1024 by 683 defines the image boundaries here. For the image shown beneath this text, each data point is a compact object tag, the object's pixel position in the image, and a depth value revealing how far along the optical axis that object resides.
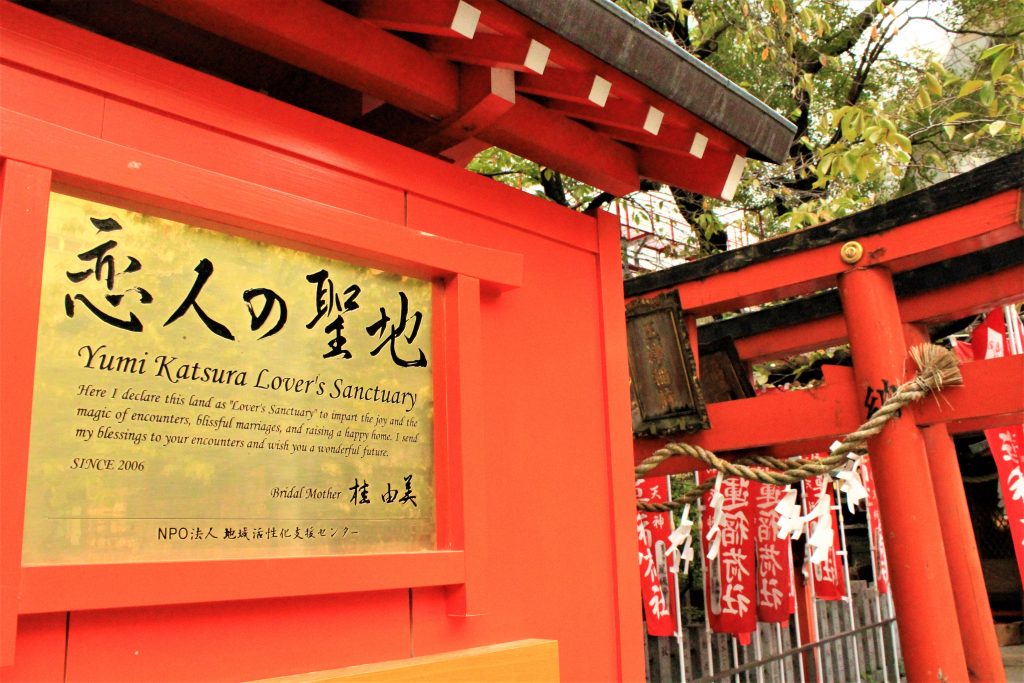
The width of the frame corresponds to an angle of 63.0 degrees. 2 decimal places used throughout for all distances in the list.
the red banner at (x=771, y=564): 7.21
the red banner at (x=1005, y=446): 5.48
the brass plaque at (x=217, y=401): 1.93
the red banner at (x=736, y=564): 7.07
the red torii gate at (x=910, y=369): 4.50
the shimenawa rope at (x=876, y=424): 4.59
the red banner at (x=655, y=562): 6.88
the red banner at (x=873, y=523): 8.41
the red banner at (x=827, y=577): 7.98
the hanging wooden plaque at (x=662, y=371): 5.54
